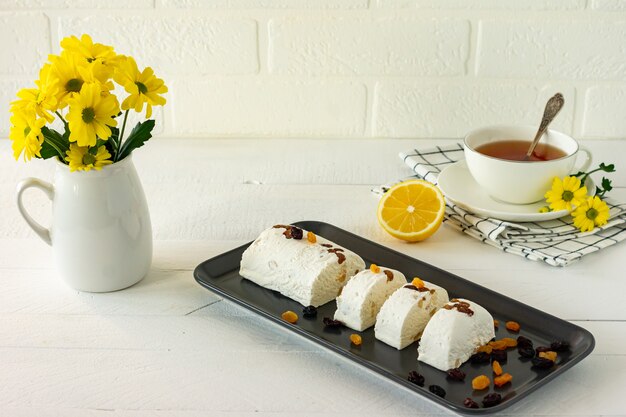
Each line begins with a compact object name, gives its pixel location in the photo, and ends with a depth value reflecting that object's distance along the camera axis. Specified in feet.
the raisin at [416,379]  3.57
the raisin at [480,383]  3.54
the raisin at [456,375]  3.61
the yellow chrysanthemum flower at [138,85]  4.01
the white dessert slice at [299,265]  4.23
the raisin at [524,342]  3.82
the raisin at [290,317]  4.08
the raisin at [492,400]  3.41
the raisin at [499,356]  3.75
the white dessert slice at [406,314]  3.84
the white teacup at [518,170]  5.01
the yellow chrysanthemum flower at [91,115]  3.92
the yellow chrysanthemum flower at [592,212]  4.99
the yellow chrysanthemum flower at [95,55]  4.00
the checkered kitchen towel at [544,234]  4.77
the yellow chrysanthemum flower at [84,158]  4.14
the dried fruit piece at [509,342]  3.87
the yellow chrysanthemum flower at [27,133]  3.93
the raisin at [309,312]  4.14
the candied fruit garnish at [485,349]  3.79
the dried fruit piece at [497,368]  3.64
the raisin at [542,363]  3.67
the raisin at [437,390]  3.48
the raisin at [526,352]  3.76
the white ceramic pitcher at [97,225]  4.23
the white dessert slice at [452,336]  3.68
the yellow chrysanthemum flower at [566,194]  4.97
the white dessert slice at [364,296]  3.99
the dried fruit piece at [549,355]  3.70
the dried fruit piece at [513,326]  4.00
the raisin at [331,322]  4.04
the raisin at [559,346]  3.80
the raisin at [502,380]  3.56
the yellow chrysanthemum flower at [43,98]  3.91
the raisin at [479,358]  3.72
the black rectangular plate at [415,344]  3.57
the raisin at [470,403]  3.37
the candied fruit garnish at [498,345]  3.84
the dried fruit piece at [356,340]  3.90
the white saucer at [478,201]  5.01
